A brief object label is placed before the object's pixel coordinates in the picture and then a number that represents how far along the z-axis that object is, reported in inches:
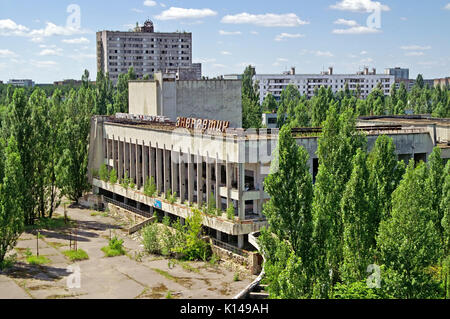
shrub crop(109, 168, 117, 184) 3312.0
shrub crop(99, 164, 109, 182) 3459.6
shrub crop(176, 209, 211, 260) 2346.2
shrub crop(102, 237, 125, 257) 2422.5
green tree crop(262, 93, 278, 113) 6314.0
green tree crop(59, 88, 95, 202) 3366.1
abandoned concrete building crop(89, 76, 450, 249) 2308.1
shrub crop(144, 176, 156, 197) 2878.9
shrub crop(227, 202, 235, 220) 2290.8
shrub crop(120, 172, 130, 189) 3193.9
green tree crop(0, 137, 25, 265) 2192.4
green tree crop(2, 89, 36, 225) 2829.7
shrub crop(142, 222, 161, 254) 2432.3
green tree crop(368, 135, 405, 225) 1764.3
